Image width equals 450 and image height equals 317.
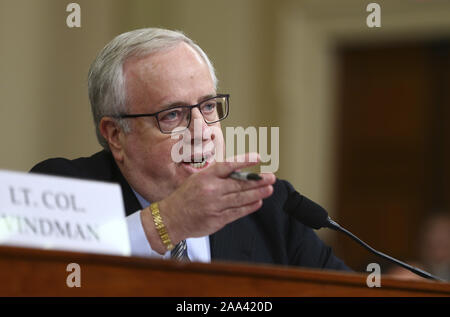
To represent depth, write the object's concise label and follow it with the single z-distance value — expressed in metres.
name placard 4.89
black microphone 5.11
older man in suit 5.21
